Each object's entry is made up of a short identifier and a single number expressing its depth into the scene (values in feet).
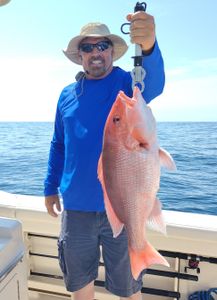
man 6.59
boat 7.92
